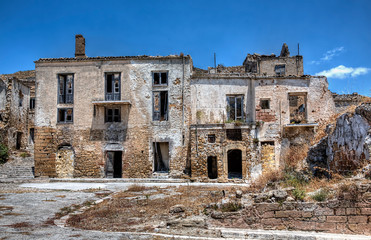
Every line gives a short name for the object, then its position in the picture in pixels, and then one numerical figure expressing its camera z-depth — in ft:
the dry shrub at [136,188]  50.92
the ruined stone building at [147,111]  75.31
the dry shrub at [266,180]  33.55
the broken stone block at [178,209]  29.07
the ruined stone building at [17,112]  94.43
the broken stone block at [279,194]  24.98
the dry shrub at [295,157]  45.18
